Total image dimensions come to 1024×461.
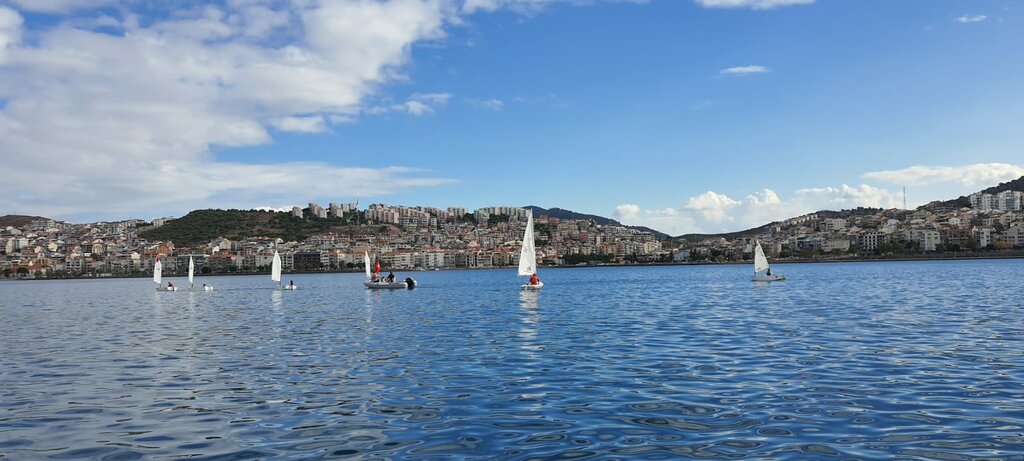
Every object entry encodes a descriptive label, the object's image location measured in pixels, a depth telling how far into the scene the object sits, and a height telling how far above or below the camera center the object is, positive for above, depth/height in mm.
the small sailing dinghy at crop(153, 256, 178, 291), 85438 -84
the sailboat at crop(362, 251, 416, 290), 73312 -1459
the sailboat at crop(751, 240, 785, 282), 75938 -351
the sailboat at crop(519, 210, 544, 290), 58647 +701
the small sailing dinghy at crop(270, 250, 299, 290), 81125 +5
